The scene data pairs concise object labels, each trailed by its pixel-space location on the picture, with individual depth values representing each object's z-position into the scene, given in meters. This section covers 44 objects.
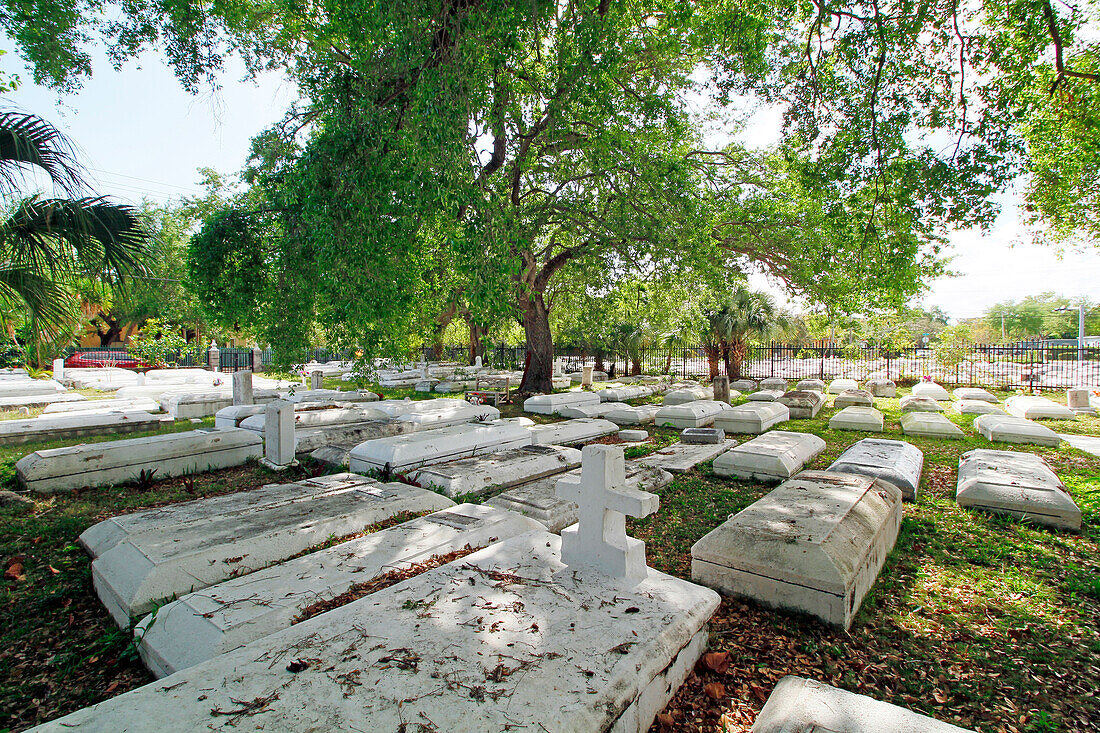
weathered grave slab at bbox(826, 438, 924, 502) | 5.51
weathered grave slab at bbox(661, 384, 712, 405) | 12.58
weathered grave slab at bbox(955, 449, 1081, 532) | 4.64
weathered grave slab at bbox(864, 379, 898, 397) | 16.34
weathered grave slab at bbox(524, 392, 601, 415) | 12.64
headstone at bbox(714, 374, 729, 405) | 13.58
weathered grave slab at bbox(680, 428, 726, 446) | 8.53
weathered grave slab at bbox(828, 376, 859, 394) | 16.70
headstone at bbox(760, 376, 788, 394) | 17.08
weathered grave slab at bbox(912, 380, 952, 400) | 14.37
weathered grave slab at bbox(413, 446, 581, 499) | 5.60
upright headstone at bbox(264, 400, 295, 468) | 6.97
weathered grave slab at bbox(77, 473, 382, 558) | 3.86
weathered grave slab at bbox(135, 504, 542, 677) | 2.53
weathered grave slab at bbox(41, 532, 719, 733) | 1.75
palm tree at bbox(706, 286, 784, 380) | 18.02
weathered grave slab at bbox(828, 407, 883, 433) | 9.88
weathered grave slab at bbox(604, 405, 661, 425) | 11.36
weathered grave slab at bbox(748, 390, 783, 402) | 13.58
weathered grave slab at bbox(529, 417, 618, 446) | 8.52
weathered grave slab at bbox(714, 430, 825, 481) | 6.23
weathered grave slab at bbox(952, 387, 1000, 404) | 13.36
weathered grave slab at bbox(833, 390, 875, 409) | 13.05
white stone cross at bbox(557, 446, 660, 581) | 2.77
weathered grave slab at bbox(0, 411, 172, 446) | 8.46
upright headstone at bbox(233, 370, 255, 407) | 10.98
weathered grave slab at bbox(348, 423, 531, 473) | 6.35
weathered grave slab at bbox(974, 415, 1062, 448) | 8.27
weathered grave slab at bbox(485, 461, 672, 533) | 4.66
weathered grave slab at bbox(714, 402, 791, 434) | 10.16
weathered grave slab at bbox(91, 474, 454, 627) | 3.15
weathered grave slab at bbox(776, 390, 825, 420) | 12.20
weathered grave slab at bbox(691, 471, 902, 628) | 3.12
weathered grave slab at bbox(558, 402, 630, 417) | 11.60
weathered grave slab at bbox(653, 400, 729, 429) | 10.48
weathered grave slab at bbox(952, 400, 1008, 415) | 11.30
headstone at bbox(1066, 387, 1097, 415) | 11.70
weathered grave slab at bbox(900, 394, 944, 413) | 11.39
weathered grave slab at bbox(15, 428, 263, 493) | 5.79
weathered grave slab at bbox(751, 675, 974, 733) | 1.72
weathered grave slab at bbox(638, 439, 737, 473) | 6.85
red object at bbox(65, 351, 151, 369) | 28.67
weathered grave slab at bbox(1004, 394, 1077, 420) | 10.76
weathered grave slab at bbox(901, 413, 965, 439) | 9.20
